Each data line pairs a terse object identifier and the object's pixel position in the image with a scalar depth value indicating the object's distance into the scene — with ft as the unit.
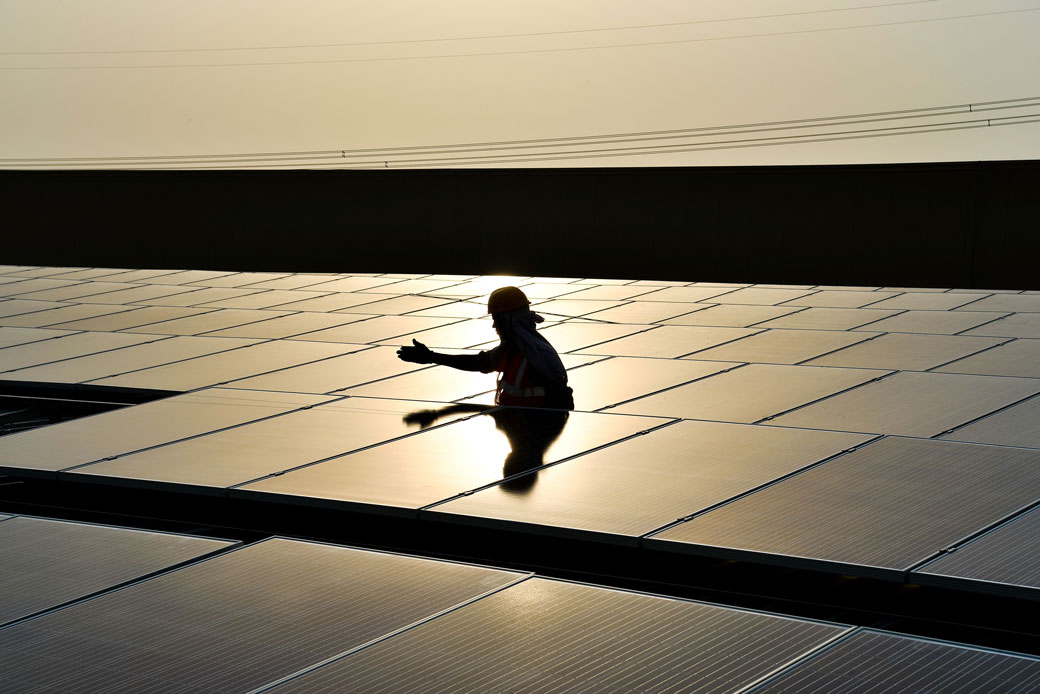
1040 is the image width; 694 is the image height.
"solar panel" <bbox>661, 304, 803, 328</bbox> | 50.42
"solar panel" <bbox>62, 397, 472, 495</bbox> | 24.38
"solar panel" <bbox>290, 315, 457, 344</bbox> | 47.19
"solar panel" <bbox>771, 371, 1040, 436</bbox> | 28.66
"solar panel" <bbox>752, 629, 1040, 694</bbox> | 13.30
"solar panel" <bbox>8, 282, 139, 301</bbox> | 65.67
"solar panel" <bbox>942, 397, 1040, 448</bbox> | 26.14
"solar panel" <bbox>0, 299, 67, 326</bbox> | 57.98
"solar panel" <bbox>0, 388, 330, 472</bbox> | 26.61
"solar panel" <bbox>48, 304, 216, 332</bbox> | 52.26
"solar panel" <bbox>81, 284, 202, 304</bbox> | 63.62
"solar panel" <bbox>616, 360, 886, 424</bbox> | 31.07
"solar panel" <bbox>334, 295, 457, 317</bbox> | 56.85
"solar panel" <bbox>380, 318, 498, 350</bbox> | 45.16
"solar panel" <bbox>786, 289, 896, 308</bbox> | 56.90
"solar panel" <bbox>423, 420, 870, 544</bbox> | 20.15
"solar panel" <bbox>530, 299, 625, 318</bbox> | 54.75
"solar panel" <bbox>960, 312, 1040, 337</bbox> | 44.87
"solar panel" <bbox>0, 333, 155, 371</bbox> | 42.55
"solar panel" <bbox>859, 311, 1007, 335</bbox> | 46.75
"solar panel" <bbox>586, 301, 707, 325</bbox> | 52.39
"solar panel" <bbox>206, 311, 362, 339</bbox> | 49.01
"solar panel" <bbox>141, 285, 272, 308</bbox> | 62.64
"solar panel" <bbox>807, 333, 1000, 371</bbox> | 38.60
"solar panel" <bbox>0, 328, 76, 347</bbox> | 47.65
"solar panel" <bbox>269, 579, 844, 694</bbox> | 13.87
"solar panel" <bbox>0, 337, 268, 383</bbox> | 39.17
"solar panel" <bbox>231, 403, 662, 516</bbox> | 22.33
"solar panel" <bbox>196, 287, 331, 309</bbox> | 61.05
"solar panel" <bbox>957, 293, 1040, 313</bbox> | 53.01
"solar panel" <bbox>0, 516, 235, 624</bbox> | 17.61
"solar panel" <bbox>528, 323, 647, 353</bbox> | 44.62
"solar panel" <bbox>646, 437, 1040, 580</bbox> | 17.84
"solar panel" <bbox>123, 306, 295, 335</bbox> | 50.80
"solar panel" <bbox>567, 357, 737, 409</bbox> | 33.76
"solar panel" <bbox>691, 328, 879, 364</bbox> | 40.65
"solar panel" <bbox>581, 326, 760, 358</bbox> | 42.45
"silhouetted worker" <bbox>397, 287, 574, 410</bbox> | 28.78
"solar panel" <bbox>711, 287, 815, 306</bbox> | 58.81
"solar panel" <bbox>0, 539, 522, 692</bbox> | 14.46
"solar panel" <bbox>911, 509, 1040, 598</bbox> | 16.26
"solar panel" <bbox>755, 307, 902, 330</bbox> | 48.65
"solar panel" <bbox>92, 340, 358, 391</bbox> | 37.32
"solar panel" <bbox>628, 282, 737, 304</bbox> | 61.11
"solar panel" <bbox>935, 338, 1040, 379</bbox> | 36.55
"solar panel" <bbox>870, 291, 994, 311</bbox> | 54.75
